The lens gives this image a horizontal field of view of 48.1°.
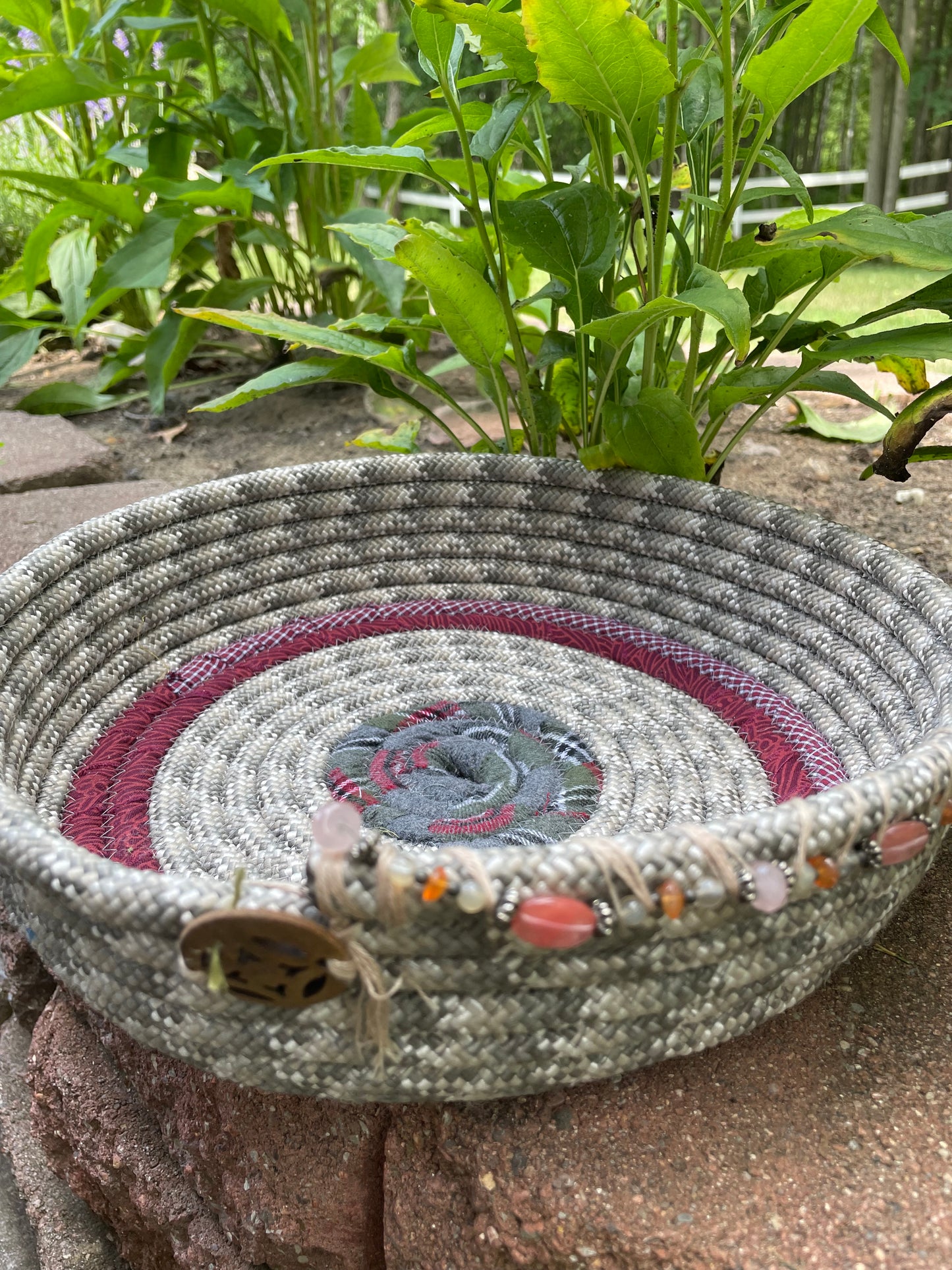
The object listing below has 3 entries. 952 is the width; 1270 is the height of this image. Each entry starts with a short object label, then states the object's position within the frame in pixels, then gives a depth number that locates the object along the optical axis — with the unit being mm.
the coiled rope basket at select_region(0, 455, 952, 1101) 182
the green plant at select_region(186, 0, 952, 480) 294
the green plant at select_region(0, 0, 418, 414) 588
